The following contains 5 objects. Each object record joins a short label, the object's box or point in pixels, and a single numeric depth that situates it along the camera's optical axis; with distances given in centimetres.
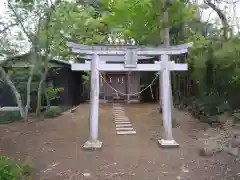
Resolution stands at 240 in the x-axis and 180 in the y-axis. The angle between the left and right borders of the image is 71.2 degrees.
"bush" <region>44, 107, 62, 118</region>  754
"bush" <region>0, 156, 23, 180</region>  259
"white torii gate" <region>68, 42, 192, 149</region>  457
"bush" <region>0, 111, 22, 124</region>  739
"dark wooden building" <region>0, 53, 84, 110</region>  871
